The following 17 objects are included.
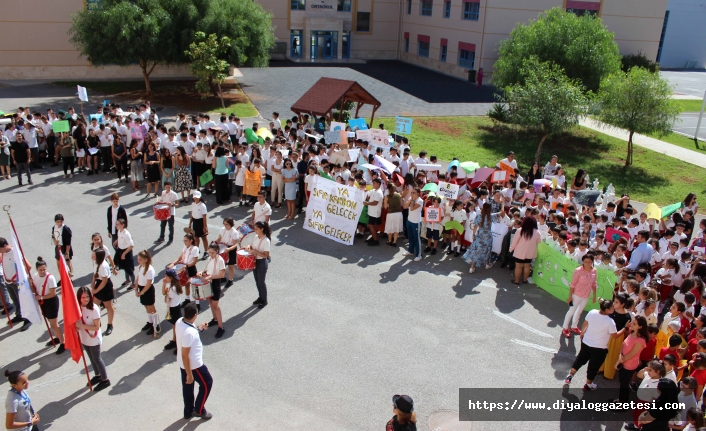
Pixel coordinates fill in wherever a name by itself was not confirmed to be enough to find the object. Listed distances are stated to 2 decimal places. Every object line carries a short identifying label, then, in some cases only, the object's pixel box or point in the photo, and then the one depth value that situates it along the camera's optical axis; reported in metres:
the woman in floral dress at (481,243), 12.19
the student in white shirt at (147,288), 9.02
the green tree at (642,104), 22.11
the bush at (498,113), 27.76
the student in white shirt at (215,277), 9.49
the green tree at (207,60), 28.62
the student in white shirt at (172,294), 8.87
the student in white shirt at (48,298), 8.89
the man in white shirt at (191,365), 7.17
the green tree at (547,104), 22.19
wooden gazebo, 20.30
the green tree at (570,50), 27.06
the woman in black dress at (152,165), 15.39
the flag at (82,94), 20.69
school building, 35.84
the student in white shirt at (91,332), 7.80
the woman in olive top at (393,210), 13.16
